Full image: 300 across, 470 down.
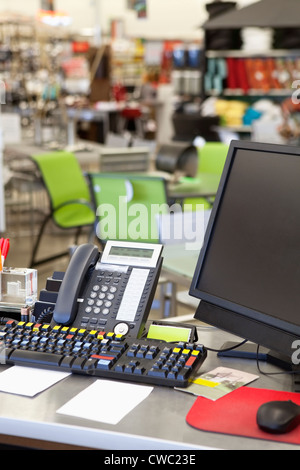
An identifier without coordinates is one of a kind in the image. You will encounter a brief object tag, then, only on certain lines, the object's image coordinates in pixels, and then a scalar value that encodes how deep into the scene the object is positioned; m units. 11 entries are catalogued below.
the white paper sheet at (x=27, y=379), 1.93
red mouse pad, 1.78
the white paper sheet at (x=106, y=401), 1.83
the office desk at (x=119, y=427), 1.75
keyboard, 1.98
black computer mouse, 1.77
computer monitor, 2.01
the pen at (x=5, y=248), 2.36
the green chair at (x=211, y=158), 6.33
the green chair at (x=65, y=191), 5.65
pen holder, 2.26
